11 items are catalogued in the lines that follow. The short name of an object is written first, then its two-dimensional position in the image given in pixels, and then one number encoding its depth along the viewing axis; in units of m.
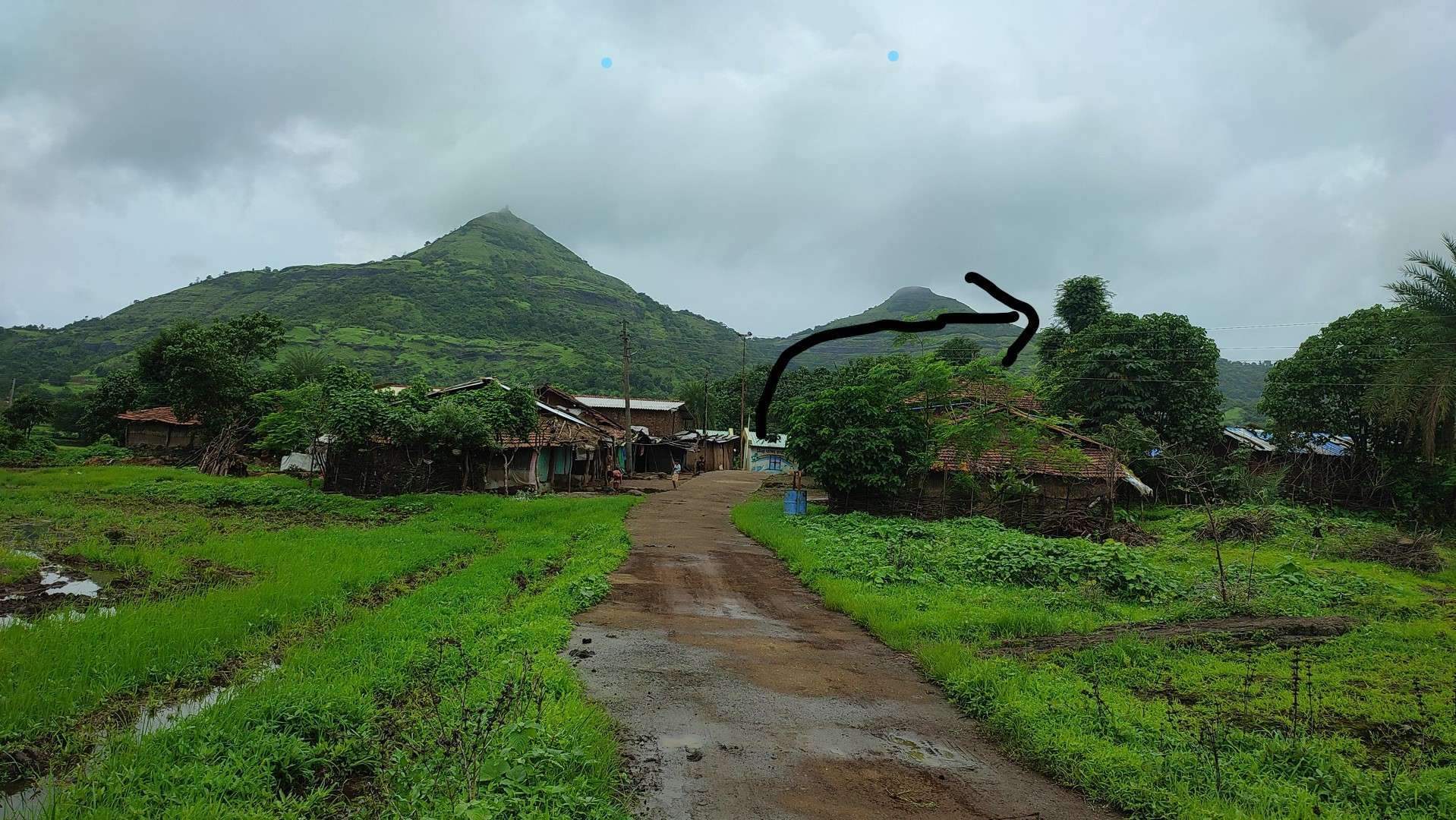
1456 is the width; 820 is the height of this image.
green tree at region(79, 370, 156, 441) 44.41
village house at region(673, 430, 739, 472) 51.62
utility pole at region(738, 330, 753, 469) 60.12
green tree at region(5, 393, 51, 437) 42.66
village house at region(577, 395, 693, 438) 53.69
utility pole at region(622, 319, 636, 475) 37.47
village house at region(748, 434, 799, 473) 59.75
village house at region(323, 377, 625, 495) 25.33
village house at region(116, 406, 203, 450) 42.50
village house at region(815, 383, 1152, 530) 21.52
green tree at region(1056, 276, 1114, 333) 37.09
